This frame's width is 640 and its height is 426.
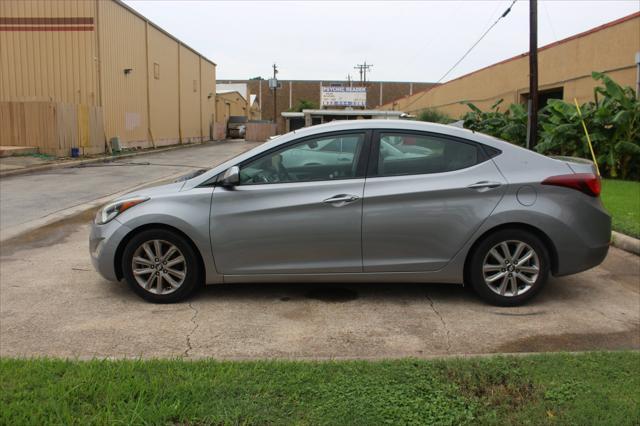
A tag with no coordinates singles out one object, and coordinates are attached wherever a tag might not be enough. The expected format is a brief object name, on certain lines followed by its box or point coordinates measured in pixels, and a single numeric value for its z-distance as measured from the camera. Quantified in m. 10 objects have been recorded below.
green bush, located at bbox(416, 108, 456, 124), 38.20
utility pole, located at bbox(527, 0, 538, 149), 16.44
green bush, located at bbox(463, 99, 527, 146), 18.91
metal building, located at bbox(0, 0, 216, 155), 21.81
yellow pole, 13.15
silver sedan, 4.95
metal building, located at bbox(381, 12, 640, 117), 17.73
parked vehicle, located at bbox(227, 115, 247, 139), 57.28
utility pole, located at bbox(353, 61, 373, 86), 95.12
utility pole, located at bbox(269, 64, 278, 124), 58.34
